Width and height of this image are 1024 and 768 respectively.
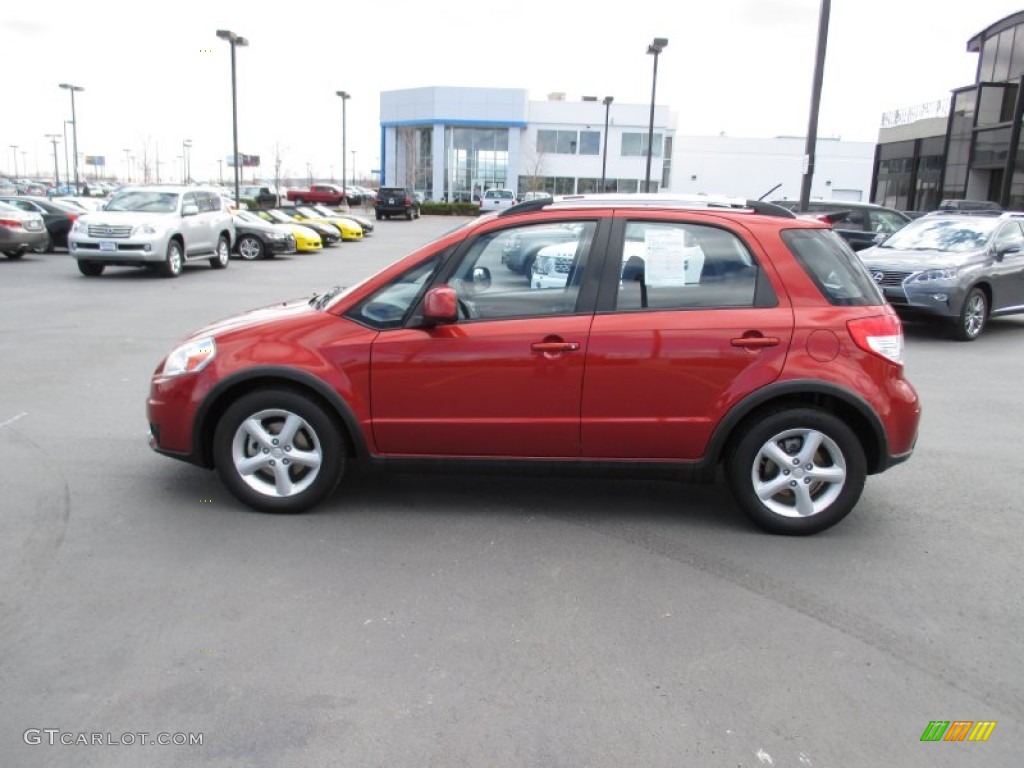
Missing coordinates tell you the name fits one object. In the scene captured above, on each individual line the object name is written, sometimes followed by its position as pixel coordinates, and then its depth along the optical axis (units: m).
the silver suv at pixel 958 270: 10.97
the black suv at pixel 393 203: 50.88
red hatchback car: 4.33
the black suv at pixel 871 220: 17.30
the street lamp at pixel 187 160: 99.88
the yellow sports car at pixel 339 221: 33.31
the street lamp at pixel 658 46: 30.59
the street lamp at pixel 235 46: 30.17
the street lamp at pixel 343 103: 49.66
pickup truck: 62.25
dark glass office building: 33.97
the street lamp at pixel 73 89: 48.83
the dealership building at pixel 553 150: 70.31
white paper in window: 4.45
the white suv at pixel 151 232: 16.53
